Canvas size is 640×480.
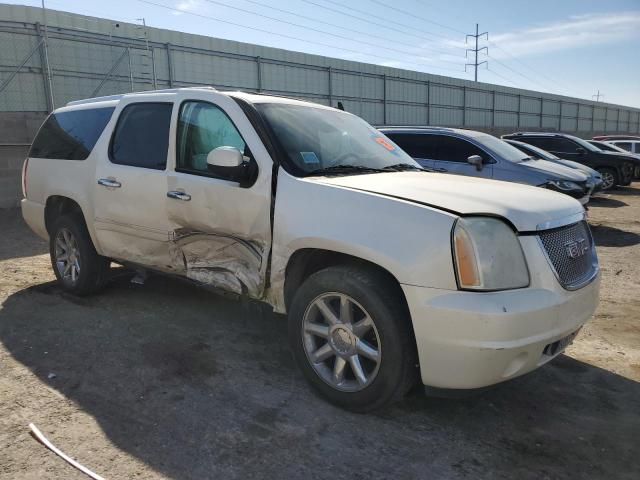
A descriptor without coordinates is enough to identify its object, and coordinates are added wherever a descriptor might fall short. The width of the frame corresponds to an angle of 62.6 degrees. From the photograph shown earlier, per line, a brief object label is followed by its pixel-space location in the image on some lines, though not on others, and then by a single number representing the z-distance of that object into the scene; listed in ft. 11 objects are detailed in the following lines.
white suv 8.82
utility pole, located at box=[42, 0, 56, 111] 38.99
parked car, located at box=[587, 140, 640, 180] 54.86
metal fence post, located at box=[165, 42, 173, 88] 49.37
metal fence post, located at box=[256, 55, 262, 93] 58.08
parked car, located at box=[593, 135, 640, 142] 71.72
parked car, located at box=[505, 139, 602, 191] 38.90
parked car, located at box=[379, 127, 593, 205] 30.07
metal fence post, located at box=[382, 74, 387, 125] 75.19
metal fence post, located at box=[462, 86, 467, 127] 94.22
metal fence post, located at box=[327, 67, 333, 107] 66.80
